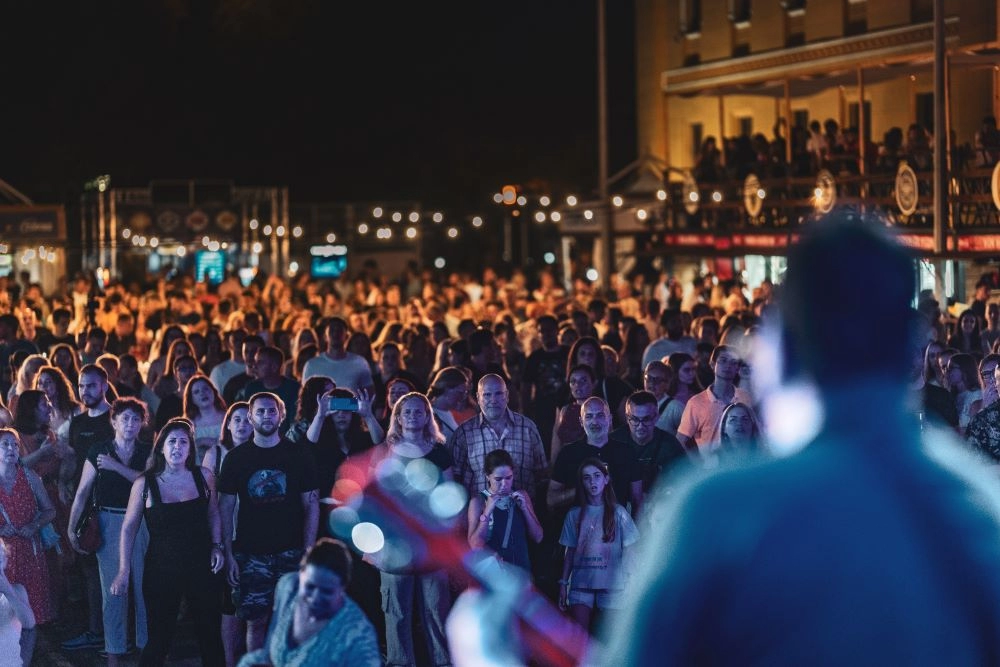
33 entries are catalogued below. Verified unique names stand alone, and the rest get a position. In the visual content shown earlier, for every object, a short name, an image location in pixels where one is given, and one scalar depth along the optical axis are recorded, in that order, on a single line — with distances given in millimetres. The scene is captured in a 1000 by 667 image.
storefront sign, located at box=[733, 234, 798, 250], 27109
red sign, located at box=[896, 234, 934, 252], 22297
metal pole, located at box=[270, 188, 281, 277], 31669
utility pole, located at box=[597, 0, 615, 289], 30797
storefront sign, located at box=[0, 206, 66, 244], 29891
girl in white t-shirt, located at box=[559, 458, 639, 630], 9328
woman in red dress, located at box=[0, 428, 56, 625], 9594
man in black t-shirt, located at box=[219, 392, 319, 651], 9141
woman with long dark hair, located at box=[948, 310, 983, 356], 16516
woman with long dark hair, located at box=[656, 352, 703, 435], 12555
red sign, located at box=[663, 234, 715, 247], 30609
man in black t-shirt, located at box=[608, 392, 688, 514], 10188
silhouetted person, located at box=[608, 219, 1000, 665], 1863
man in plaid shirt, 10266
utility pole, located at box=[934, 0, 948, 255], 20125
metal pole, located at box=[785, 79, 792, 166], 29075
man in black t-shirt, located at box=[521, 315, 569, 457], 13531
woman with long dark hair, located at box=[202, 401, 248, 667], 9492
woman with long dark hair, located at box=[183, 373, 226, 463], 11477
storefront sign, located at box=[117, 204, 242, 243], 32250
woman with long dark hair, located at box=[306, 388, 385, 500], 10445
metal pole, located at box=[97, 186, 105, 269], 30597
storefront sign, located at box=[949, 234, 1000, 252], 20906
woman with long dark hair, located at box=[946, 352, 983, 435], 12086
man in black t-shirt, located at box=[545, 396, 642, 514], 9914
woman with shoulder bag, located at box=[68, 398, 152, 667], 9797
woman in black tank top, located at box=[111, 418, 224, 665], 9219
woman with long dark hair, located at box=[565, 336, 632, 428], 12797
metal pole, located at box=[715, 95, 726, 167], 31922
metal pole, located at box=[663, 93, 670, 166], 38750
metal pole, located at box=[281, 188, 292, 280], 32562
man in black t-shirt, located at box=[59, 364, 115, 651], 10773
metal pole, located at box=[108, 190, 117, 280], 31219
